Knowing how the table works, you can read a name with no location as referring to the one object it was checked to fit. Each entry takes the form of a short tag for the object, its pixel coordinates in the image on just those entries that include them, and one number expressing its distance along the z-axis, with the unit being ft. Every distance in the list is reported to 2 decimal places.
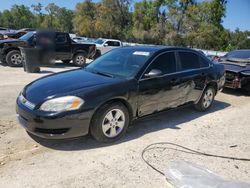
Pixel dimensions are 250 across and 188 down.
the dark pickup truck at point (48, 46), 27.69
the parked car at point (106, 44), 44.71
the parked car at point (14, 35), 41.92
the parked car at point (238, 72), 18.91
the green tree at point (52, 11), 183.75
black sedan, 8.95
